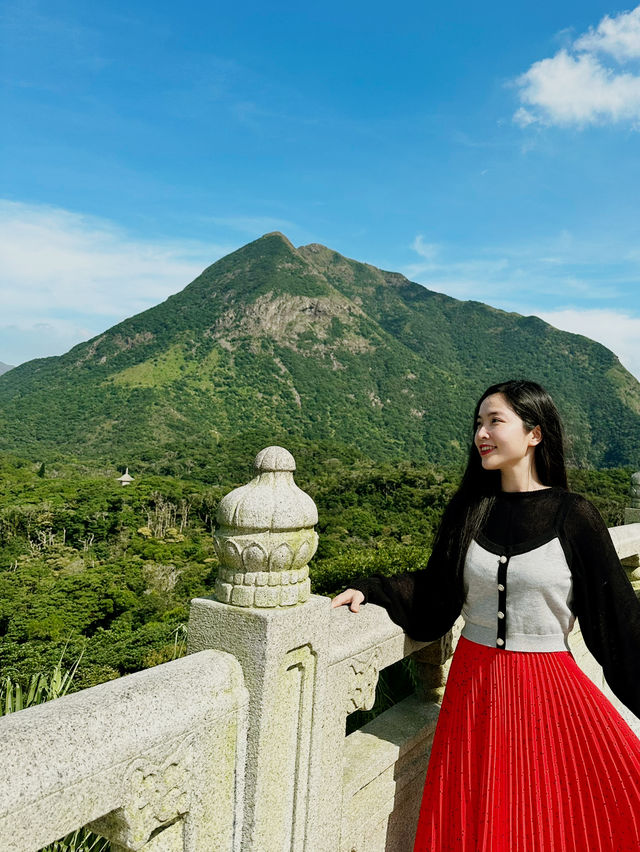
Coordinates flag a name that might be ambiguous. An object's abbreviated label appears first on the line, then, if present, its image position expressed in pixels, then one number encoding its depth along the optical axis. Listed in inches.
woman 70.8
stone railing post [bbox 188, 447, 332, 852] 62.1
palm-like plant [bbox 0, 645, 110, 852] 89.6
